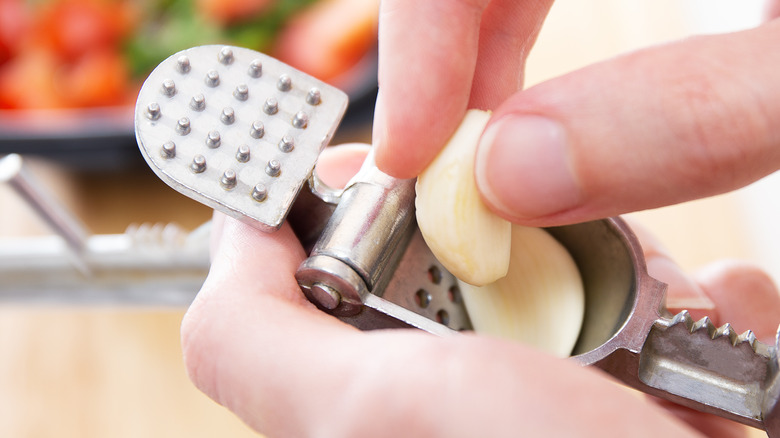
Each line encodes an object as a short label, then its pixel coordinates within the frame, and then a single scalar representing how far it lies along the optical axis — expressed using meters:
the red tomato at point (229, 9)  0.43
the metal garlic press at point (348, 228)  0.22
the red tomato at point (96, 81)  0.42
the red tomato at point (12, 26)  0.44
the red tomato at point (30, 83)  0.42
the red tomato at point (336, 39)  0.42
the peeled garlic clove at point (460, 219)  0.22
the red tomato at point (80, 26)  0.43
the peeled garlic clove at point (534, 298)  0.23
